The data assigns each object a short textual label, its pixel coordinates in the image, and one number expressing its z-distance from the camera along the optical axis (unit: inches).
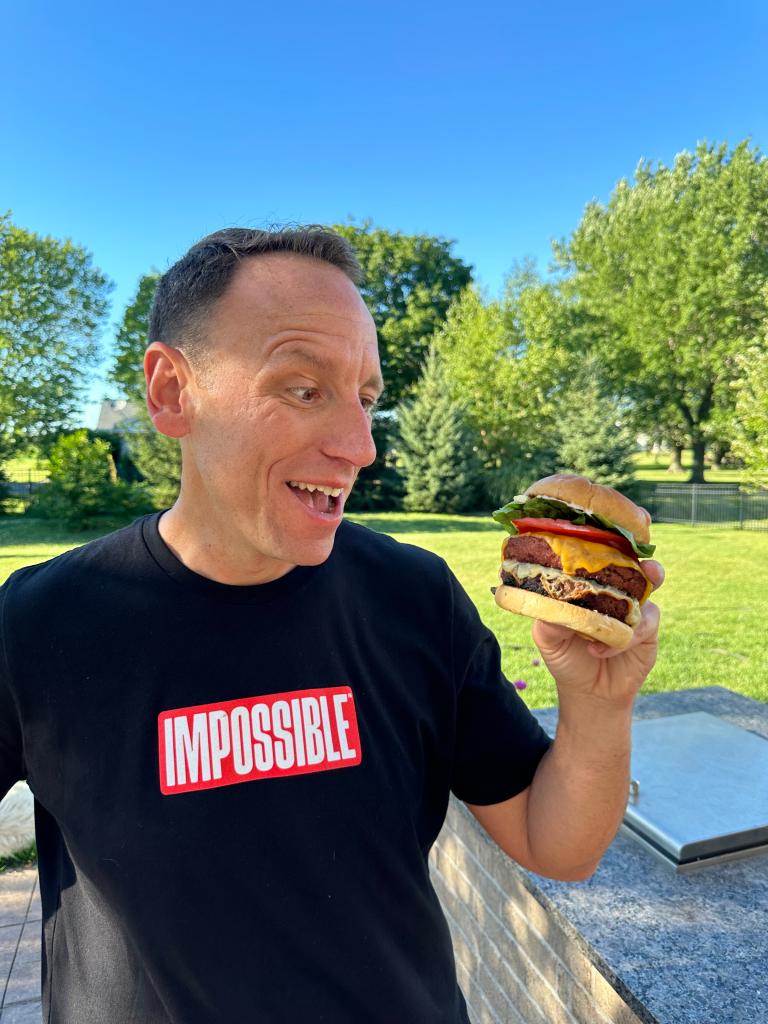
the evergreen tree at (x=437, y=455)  1049.5
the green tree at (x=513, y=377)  1093.1
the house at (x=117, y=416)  1028.5
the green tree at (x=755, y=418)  773.9
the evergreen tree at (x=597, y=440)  951.0
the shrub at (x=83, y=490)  824.3
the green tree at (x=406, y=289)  1451.8
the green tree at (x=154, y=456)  932.3
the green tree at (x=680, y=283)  1273.4
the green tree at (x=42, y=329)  1182.3
